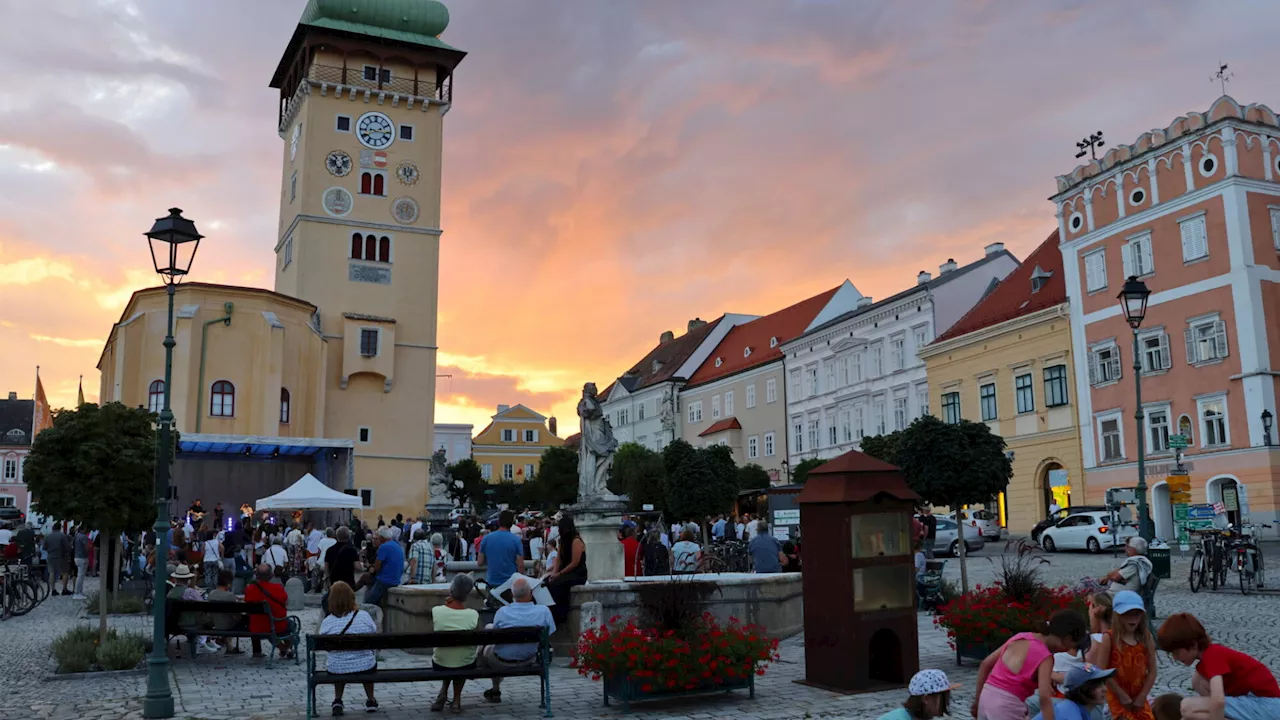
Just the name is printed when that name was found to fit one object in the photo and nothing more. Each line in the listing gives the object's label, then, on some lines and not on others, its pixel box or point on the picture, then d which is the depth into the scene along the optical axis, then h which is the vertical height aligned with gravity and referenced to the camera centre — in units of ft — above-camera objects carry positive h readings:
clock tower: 177.17 +54.22
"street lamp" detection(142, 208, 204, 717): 31.71 +2.15
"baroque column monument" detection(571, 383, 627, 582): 54.24 +1.70
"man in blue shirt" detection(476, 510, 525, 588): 41.83 -0.45
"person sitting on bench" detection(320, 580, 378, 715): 32.01 -2.34
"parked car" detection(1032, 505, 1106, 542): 108.27 +1.76
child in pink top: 21.07 -2.85
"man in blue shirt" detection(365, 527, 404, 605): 47.78 -1.16
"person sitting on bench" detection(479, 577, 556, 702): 32.48 -2.50
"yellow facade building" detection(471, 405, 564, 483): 316.81 +28.49
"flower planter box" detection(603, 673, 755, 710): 31.12 -4.33
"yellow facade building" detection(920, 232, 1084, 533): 132.05 +19.63
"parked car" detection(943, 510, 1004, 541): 120.26 +1.47
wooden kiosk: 32.48 -1.13
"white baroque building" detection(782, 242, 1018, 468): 157.99 +28.23
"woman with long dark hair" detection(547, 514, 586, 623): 41.01 -1.22
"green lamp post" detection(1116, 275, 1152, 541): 51.39 +10.39
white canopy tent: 94.89 +4.06
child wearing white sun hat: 16.93 -2.53
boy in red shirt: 18.94 -2.53
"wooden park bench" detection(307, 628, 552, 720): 30.27 -2.92
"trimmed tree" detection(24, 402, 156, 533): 49.85 +3.64
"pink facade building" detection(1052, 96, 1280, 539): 109.91 +24.13
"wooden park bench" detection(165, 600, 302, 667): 42.19 -3.02
